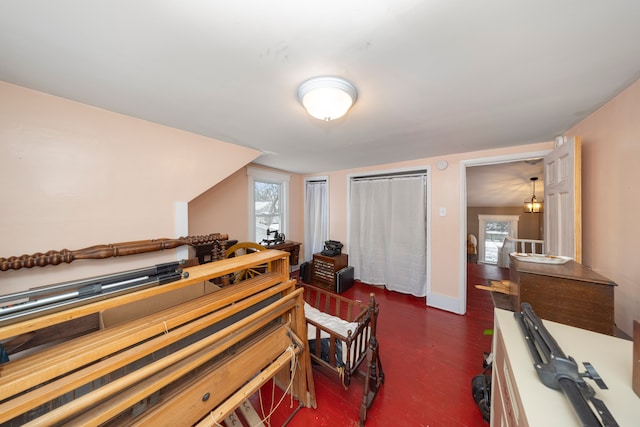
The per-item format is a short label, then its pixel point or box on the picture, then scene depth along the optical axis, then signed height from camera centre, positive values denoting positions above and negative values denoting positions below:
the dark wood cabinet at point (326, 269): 3.28 -0.89
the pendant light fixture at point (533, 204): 4.90 +0.31
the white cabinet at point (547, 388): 0.51 -0.48
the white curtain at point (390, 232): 3.08 -0.28
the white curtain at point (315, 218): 3.99 -0.07
